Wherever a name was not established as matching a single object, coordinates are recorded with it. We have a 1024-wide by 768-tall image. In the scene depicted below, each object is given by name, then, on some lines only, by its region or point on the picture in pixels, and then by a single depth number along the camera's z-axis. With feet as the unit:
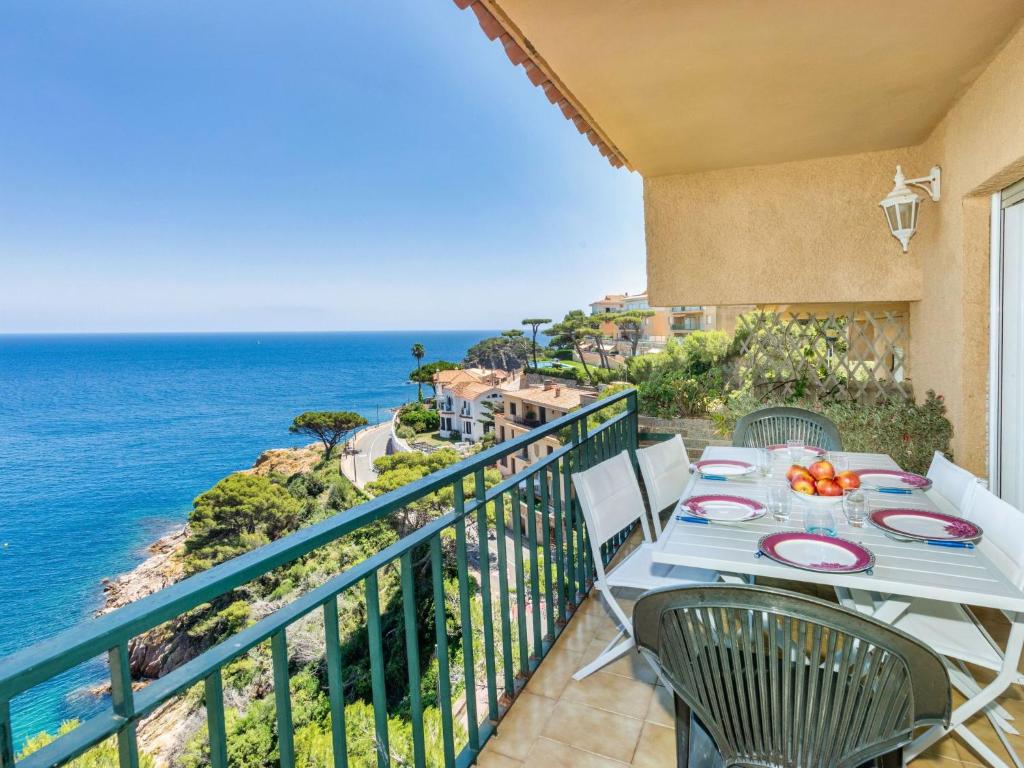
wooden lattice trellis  17.35
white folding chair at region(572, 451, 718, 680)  6.59
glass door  9.46
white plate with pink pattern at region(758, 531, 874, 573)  4.89
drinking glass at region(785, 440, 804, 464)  8.59
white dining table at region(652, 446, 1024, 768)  4.56
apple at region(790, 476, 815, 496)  6.67
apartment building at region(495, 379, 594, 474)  74.16
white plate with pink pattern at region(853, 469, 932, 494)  7.20
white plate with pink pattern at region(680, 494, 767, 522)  6.13
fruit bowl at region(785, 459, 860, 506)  6.59
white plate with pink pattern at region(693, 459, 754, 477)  7.86
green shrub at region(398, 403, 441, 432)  122.83
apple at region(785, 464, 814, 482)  6.88
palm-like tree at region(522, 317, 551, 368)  114.01
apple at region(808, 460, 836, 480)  6.76
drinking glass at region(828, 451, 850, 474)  7.90
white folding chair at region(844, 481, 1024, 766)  5.08
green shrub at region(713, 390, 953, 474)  12.68
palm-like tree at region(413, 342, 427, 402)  142.43
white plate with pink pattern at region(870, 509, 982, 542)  5.43
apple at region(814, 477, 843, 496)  6.60
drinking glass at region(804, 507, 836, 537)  5.71
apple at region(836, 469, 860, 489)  6.59
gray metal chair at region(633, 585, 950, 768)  3.25
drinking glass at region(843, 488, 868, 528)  5.91
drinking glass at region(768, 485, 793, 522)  6.20
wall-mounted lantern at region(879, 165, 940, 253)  12.24
